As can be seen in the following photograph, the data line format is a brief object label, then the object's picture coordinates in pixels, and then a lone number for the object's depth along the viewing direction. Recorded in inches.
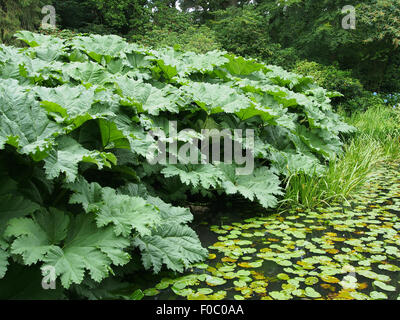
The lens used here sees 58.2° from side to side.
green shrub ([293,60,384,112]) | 351.9
